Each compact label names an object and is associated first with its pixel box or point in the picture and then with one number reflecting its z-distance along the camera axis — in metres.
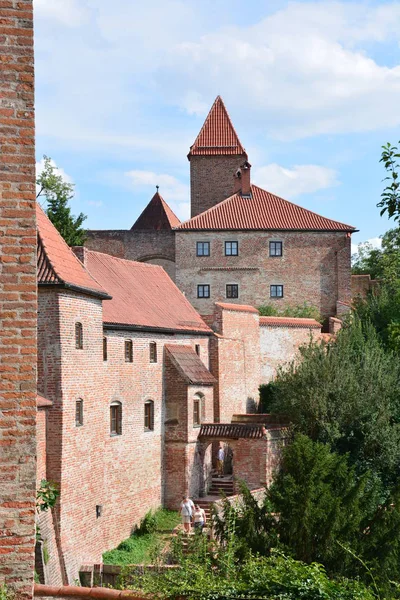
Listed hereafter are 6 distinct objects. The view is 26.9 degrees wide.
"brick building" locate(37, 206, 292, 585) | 19.75
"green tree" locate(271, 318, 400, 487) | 29.12
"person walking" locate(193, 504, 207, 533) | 23.98
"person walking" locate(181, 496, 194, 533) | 24.92
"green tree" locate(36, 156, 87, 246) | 40.34
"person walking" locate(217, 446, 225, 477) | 31.98
